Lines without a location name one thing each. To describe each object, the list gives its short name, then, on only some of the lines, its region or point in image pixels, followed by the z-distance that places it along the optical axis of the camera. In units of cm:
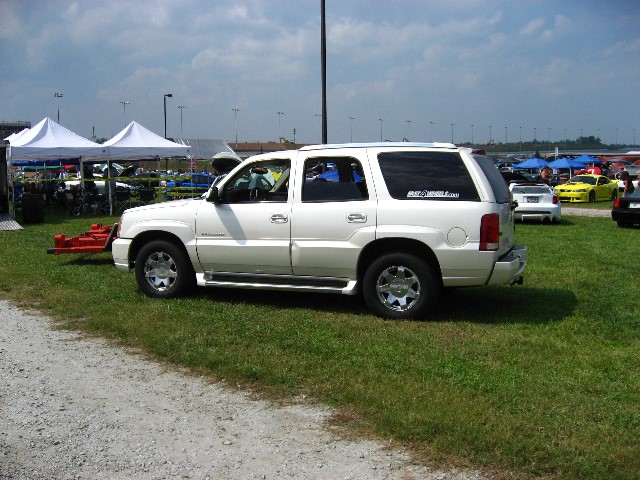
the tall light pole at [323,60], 2053
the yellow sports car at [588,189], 3197
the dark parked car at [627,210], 1852
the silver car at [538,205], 1967
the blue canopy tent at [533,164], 5775
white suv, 737
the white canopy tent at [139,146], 2458
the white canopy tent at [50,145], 2295
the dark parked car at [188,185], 2636
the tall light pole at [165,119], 7348
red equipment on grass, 1159
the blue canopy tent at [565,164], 5357
